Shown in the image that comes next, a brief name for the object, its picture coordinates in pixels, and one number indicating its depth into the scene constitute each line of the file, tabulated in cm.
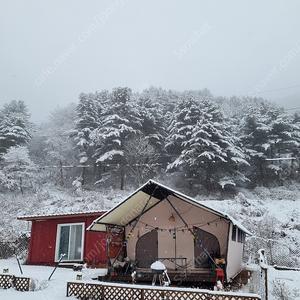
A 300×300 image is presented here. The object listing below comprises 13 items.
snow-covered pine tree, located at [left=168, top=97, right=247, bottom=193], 2327
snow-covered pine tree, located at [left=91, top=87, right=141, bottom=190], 2541
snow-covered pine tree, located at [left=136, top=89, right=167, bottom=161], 2753
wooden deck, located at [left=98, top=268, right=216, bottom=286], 783
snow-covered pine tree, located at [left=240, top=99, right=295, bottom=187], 2550
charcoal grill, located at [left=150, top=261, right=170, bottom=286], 682
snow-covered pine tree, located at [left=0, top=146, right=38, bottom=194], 2405
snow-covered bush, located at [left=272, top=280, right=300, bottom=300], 619
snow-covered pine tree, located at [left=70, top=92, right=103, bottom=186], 2695
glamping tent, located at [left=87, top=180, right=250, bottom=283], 891
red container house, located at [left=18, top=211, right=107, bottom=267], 1164
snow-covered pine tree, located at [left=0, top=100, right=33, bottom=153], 2739
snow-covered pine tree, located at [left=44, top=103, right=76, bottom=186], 2879
